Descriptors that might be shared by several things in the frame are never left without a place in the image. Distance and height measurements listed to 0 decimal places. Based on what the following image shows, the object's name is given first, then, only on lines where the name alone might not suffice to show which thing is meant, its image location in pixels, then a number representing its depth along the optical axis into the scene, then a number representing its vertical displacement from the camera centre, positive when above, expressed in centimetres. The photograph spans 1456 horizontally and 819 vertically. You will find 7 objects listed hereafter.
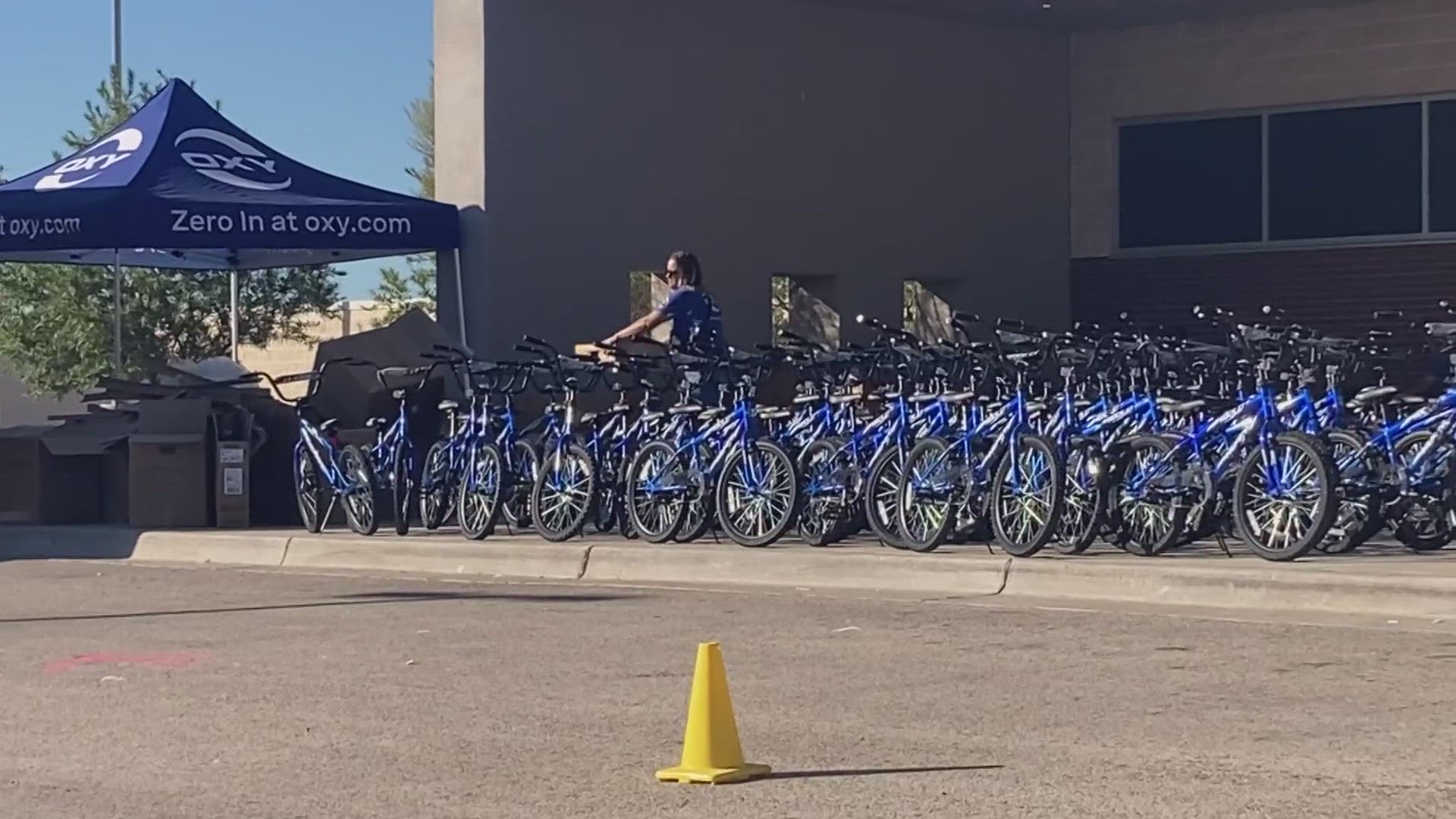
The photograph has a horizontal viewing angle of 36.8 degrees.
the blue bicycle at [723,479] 1345 -58
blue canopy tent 1680 +146
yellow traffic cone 691 -110
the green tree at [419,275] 4216 +222
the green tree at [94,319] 2825 +92
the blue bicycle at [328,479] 1560 -65
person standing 1507 +52
